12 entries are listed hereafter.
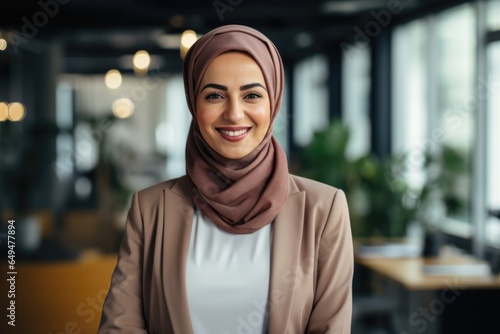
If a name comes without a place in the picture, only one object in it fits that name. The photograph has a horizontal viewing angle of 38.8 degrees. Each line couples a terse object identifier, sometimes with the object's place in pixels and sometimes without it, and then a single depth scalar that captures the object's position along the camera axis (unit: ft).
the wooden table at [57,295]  12.91
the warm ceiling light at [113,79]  42.45
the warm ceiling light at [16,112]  32.39
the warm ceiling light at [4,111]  29.43
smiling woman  4.42
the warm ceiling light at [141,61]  24.63
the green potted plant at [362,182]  19.02
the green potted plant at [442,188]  18.54
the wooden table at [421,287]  13.69
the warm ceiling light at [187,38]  19.50
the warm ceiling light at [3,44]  27.39
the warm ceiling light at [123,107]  49.06
